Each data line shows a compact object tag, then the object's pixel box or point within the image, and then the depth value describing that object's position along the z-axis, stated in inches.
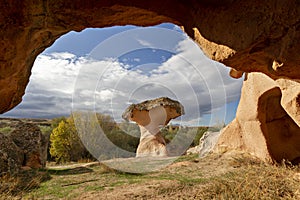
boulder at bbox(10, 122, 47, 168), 394.6
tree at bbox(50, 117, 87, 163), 693.3
